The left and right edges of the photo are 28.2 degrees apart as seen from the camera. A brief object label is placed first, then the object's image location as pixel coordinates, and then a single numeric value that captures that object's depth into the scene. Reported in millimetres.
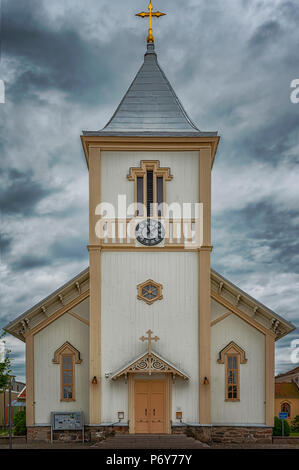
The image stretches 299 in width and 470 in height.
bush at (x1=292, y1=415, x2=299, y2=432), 51031
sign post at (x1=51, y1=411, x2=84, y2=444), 22625
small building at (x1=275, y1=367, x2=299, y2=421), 55156
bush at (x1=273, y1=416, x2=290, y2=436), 31862
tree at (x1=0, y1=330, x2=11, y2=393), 33616
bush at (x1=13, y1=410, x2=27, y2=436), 26094
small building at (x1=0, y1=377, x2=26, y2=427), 43388
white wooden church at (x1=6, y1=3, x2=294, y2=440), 21250
